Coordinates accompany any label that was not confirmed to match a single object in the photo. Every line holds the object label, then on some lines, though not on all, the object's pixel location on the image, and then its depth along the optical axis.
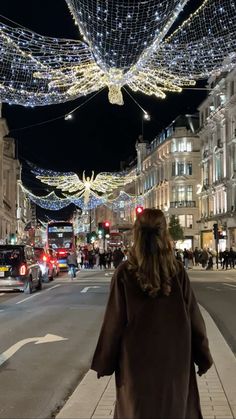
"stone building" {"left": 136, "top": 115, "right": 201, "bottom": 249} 78.75
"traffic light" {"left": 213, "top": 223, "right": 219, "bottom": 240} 47.88
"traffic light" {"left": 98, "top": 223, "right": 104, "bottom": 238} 51.96
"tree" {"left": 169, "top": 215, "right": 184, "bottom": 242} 68.31
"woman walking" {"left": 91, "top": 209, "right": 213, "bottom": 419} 3.28
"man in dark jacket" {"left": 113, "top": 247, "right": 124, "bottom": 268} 32.88
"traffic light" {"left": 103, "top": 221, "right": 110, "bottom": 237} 51.38
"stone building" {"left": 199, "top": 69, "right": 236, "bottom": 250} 59.12
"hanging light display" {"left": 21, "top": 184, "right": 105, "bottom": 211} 78.62
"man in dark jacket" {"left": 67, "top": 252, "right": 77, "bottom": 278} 31.84
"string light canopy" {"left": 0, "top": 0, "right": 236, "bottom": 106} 13.89
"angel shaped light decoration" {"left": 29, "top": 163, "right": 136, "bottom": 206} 56.22
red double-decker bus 50.47
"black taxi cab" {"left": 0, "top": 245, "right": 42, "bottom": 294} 20.64
